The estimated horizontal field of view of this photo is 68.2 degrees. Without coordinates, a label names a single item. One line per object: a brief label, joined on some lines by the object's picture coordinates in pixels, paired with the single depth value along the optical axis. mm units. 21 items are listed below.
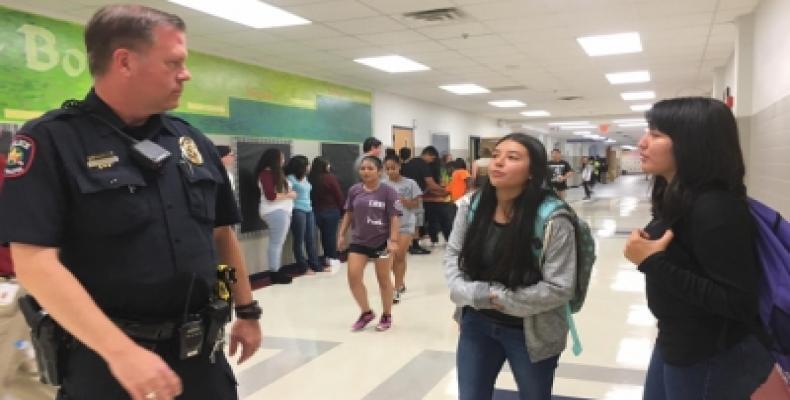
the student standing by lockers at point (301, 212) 7422
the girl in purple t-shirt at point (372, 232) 4602
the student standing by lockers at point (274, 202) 6961
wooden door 11375
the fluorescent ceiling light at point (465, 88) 10828
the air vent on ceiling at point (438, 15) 5449
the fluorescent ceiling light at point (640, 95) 12716
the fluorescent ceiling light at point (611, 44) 6875
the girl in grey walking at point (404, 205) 5605
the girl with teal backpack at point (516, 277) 1964
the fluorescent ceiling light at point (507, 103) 13859
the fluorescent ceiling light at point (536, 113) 16688
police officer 1170
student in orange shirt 8375
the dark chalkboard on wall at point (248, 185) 7164
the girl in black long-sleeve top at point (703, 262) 1524
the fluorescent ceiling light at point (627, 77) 9867
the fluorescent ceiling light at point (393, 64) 7871
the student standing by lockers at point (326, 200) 7896
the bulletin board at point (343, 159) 9000
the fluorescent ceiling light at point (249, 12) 5094
